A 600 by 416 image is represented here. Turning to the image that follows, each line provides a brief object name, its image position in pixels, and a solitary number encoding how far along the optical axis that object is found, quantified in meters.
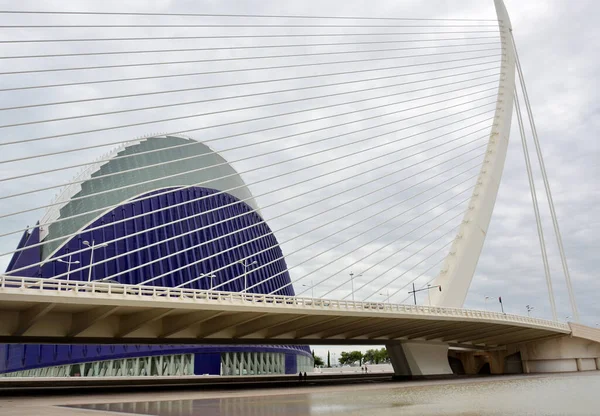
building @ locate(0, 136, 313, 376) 40.78
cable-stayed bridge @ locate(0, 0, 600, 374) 19.59
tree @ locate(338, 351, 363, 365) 115.94
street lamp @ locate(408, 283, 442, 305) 34.62
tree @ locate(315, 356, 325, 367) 110.35
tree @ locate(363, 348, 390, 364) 117.12
